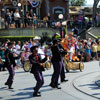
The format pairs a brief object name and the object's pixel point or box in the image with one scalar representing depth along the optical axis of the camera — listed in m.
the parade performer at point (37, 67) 10.54
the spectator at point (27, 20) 27.42
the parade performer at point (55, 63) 11.76
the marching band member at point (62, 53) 11.76
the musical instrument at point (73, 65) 15.93
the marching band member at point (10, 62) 11.73
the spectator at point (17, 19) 26.83
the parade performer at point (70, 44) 17.27
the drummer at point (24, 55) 18.41
